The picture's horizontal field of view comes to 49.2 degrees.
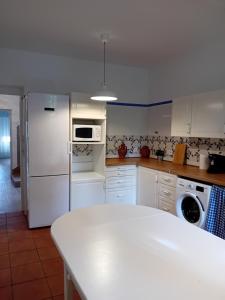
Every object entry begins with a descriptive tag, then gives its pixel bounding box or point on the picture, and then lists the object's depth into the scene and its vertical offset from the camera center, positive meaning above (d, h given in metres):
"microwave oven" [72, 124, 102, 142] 3.56 +0.02
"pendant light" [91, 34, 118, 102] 2.76 +0.44
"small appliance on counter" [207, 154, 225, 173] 3.02 -0.35
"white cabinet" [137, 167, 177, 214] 3.24 -0.77
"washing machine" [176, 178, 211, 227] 2.70 -0.75
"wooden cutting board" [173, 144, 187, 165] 3.78 -0.28
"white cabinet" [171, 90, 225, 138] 2.89 +0.27
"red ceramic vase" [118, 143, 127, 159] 4.37 -0.29
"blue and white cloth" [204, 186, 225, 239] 2.43 -0.77
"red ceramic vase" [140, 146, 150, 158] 4.56 -0.31
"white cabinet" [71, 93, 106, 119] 3.51 +0.39
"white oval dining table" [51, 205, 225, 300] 0.91 -0.57
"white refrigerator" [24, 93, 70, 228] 3.31 -0.32
